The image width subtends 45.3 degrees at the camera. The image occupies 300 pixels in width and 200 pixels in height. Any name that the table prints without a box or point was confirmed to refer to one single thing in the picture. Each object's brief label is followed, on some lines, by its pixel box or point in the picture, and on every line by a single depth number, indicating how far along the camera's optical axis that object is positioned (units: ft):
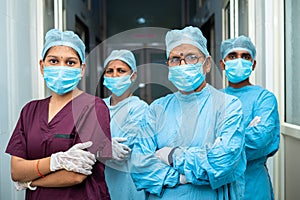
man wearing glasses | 4.50
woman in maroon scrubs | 4.54
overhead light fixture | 23.00
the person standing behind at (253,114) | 6.15
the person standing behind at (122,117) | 6.49
